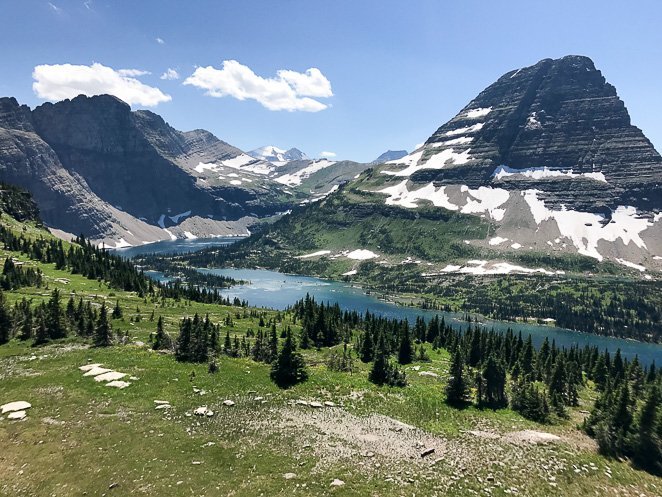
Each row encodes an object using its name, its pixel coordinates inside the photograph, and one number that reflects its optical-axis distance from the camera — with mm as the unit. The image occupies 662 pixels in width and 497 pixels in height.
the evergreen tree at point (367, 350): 80500
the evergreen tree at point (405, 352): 85556
